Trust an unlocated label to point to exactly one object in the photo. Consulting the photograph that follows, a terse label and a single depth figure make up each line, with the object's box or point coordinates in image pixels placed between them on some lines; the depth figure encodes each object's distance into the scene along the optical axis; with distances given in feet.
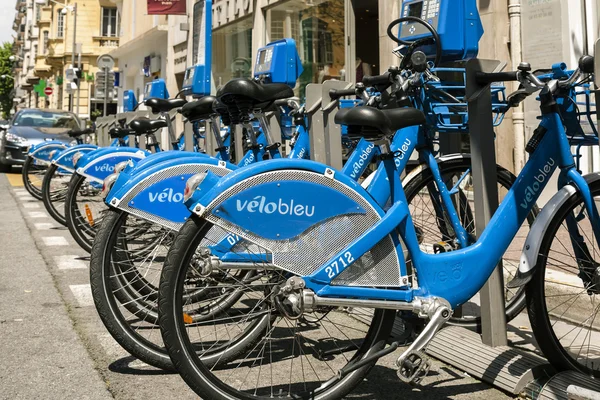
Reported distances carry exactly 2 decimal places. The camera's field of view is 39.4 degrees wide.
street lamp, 135.11
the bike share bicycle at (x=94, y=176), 21.40
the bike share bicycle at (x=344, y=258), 9.86
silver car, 61.16
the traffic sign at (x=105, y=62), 70.08
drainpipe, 32.17
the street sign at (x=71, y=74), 91.35
